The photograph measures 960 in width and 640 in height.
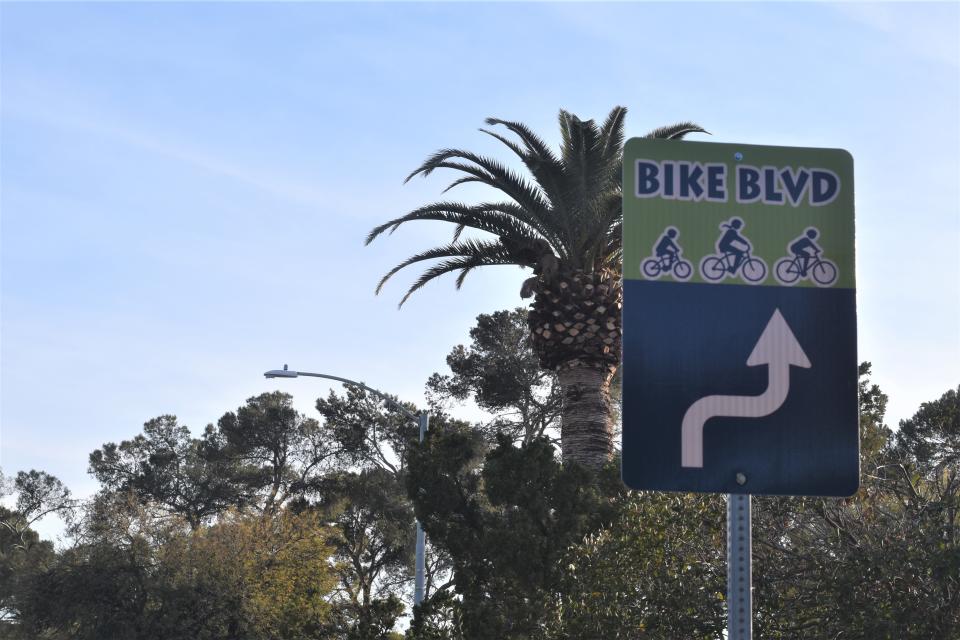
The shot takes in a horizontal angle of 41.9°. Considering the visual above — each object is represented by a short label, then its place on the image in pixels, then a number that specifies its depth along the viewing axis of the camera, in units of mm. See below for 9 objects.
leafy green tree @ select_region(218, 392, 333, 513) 60000
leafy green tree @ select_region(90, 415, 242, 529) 62062
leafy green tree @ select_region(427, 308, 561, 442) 47906
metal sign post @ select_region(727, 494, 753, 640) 4699
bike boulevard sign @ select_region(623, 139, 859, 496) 4906
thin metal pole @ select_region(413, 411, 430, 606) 24156
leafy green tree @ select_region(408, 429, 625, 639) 12820
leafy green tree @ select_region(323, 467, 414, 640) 50812
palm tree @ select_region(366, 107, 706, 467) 22625
